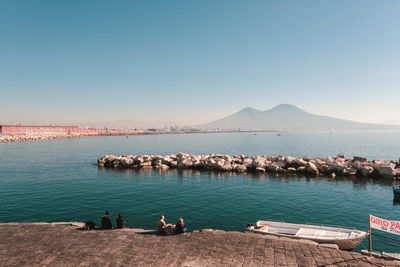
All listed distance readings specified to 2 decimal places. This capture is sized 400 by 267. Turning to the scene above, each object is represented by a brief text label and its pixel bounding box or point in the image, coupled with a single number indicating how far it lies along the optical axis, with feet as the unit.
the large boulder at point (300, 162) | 124.78
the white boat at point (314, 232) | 43.03
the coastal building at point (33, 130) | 499.92
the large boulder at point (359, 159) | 131.54
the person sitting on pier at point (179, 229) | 41.91
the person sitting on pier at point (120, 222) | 44.50
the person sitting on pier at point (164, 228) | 41.34
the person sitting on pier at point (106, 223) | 43.78
